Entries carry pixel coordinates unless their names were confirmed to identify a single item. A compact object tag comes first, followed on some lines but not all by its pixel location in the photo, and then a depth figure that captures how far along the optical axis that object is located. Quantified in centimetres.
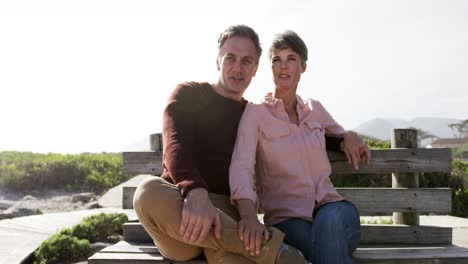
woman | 293
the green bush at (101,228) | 585
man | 262
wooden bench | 376
